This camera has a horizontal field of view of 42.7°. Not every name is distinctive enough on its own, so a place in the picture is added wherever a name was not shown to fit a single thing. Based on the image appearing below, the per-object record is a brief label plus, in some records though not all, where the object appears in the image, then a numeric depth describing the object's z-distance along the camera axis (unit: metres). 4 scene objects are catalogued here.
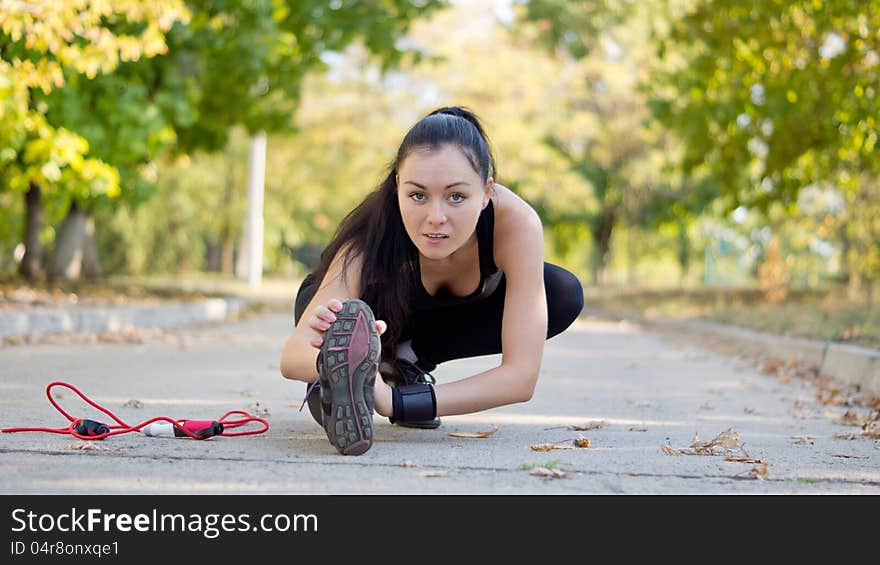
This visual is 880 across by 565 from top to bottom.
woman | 3.97
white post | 26.38
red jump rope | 4.44
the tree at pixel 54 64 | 8.95
